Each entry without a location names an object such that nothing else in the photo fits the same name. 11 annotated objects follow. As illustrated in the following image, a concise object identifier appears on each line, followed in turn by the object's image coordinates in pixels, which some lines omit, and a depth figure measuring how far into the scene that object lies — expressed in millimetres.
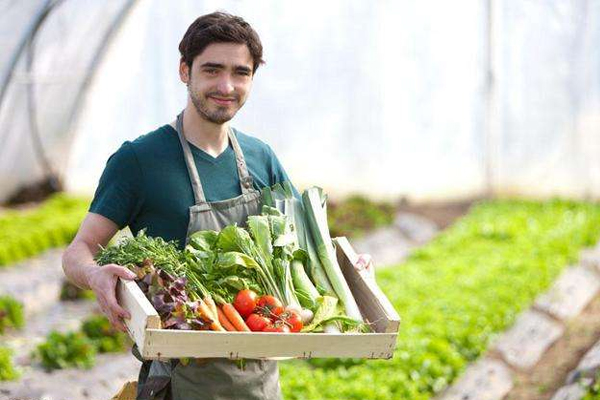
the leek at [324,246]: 4117
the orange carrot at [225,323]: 3750
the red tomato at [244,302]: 3869
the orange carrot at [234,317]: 3750
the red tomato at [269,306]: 3875
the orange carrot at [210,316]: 3701
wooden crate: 3535
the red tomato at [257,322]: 3756
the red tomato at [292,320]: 3830
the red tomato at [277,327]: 3750
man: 4012
